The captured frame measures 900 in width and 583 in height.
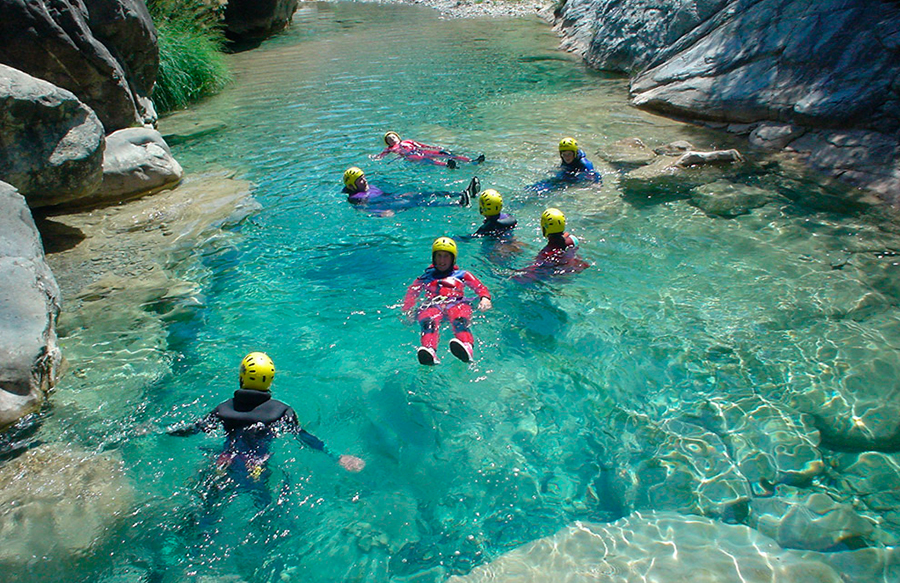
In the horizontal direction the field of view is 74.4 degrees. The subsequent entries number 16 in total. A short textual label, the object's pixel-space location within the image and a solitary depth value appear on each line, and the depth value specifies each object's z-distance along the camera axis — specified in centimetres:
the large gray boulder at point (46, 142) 806
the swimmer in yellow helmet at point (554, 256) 784
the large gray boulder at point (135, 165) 1077
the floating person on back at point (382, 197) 1019
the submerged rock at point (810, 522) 431
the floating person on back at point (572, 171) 1061
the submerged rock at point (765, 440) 487
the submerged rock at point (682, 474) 472
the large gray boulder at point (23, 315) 566
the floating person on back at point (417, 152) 1216
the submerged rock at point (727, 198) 937
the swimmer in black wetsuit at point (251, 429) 496
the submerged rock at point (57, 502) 459
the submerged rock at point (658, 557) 411
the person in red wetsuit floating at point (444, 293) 668
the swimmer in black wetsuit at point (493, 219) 859
